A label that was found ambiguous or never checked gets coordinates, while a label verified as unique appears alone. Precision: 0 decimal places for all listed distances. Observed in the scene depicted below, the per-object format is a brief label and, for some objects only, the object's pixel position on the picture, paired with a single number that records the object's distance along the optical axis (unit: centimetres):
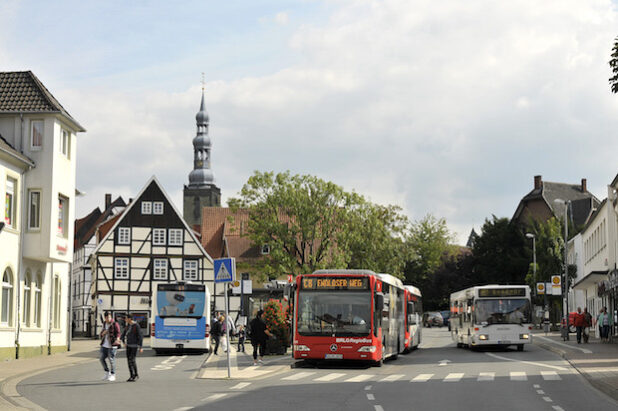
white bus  3644
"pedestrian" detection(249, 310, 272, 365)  2936
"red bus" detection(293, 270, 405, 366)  2641
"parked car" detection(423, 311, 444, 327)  8956
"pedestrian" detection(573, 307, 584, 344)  4206
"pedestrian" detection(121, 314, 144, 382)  2275
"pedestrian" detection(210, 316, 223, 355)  3908
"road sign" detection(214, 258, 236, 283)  2373
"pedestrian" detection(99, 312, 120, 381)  2291
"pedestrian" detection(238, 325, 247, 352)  3881
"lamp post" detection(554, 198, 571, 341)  5294
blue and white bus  3722
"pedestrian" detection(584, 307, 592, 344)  4270
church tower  12962
